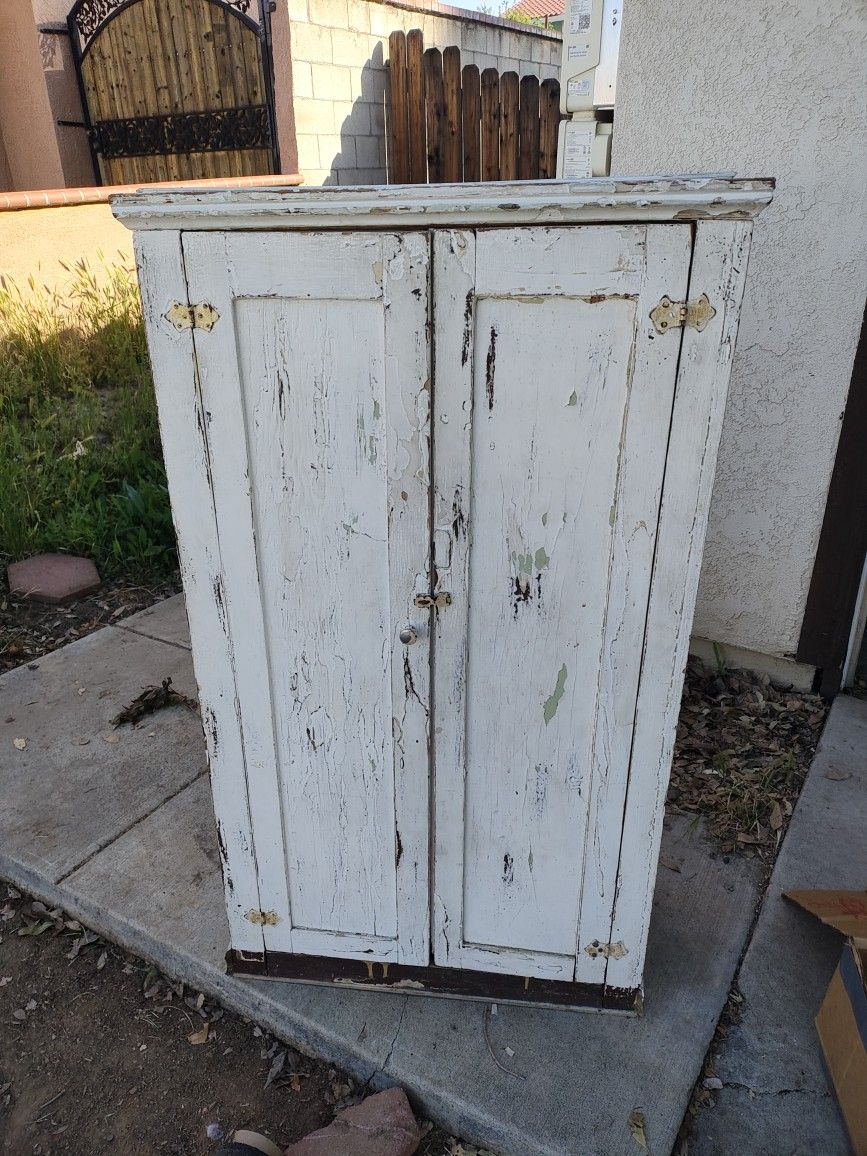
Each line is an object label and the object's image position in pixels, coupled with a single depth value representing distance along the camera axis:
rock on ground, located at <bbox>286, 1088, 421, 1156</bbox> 1.77
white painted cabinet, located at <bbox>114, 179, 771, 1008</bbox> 1.38
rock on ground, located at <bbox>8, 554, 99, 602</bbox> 4.11
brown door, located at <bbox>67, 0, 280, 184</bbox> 6.74
